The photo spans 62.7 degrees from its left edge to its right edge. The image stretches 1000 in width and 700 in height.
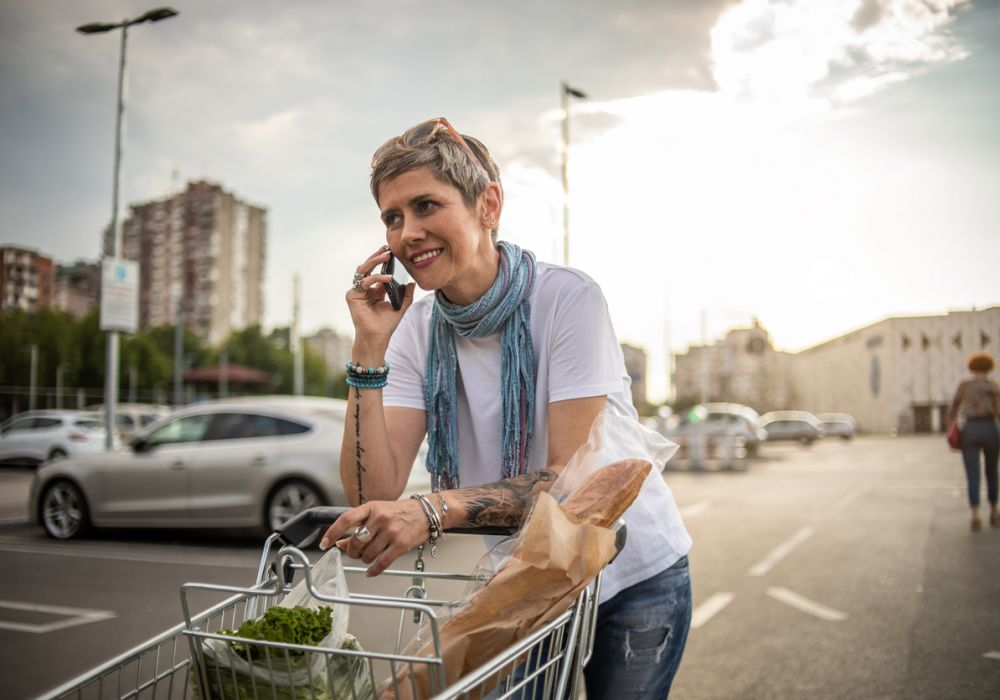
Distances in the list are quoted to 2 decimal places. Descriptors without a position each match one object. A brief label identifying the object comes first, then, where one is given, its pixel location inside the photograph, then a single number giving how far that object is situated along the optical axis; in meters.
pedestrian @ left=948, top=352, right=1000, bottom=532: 8.65
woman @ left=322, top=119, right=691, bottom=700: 1.79
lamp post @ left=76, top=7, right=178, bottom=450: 10.23
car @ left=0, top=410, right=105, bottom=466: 10.80
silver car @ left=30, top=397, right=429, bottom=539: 8.98
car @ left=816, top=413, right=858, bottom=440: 43.88
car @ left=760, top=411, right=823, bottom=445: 41.25
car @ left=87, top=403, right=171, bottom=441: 23.59
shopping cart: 1.25
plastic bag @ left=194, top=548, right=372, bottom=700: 1.27
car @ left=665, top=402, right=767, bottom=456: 24.03
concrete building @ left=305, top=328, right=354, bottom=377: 133.88
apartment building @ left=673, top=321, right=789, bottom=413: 91.25
